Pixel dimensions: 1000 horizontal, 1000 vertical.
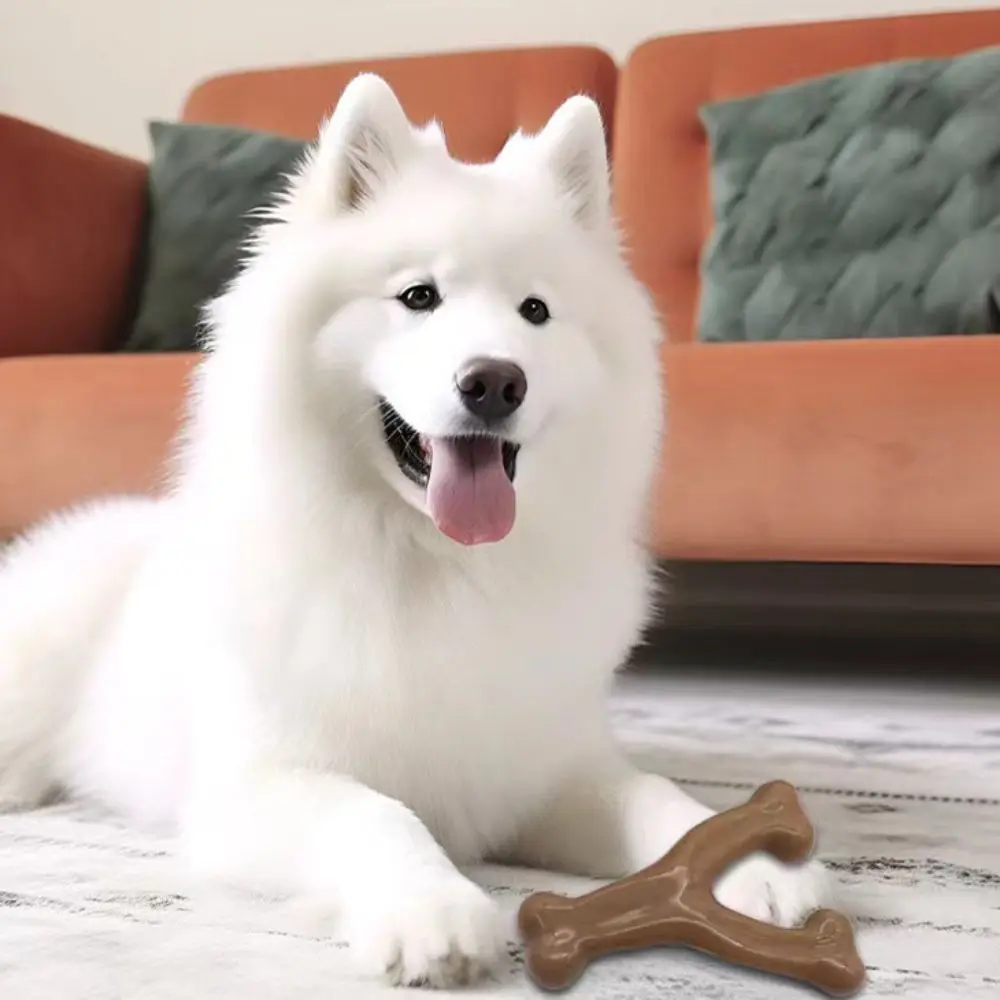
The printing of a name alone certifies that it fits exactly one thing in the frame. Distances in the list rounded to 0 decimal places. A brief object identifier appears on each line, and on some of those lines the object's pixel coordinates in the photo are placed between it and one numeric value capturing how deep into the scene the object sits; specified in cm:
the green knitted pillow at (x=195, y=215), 291
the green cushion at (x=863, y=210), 244
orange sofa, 203
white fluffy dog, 124
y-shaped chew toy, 100
